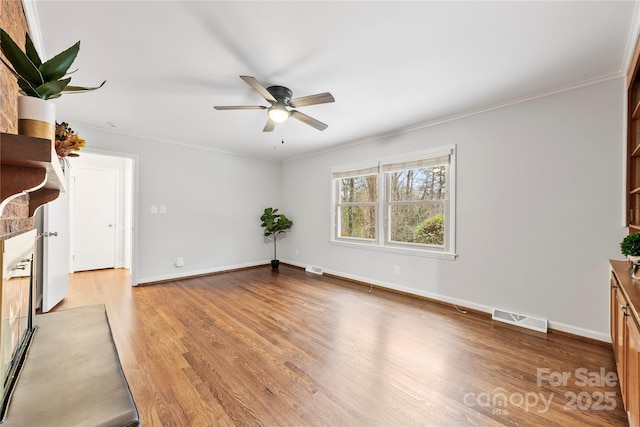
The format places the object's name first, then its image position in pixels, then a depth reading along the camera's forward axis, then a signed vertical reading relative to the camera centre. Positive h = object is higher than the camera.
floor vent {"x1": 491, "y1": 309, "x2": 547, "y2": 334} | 2.69 -1.09
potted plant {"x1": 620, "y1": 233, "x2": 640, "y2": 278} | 1.71 -0.21
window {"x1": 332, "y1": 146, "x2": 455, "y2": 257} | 3.52 +0.19
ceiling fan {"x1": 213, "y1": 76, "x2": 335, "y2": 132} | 2.29 +1.00
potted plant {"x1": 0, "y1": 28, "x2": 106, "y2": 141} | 0.96 +0.47
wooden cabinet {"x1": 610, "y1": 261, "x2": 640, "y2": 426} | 1.19 -0.64
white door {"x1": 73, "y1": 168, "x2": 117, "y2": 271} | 5.11 -0.14
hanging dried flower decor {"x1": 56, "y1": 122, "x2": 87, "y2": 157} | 1.64 +0.44
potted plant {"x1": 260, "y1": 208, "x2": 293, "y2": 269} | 5.58 -0.20
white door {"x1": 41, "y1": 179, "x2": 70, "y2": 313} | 3.07 -0.48
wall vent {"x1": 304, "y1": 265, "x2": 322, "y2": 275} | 5.13 -1.08
